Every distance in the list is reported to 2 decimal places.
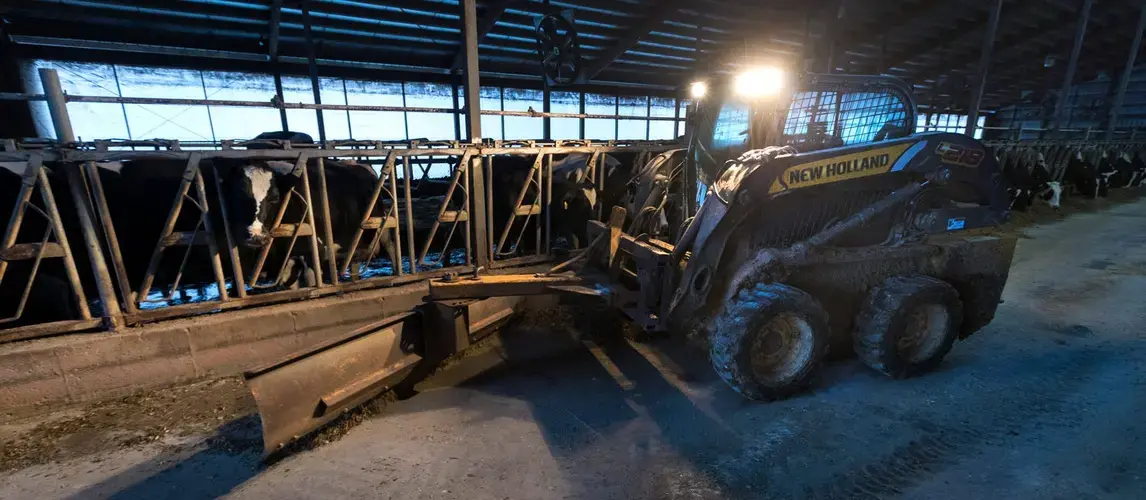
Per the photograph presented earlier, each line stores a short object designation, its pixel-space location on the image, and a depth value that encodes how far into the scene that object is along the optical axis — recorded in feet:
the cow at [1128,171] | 46.09
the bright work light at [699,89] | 15.79
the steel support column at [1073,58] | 39.01
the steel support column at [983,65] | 33.62
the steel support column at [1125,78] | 41.87
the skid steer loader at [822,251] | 12.14
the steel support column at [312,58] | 29.10
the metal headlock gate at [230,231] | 13.21
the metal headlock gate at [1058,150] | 36.73
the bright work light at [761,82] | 13.62
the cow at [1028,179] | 36.35
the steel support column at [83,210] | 12.72
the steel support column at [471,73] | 18.67
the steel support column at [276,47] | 28.39
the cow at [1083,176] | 42.16
